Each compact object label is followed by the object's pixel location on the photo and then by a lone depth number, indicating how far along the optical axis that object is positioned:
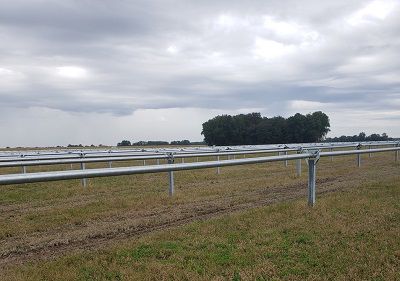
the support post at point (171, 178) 9.45
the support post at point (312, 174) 7.78
